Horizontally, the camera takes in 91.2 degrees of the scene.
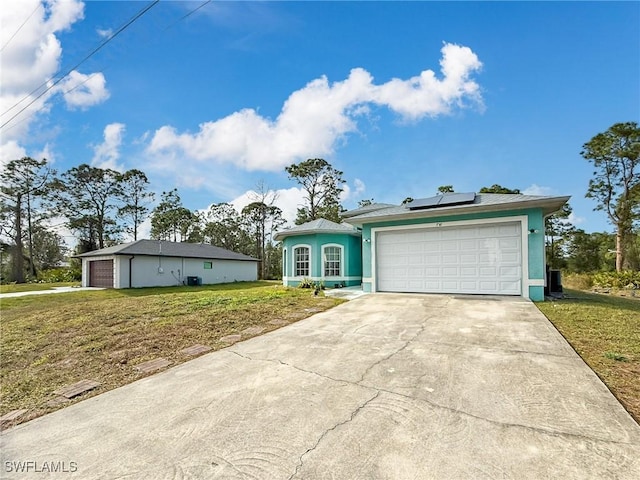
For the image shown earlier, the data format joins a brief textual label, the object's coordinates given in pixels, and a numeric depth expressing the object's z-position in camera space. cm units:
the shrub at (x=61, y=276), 2561
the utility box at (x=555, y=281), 1040
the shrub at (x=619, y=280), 1481
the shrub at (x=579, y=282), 1608
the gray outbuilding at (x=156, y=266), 1853
